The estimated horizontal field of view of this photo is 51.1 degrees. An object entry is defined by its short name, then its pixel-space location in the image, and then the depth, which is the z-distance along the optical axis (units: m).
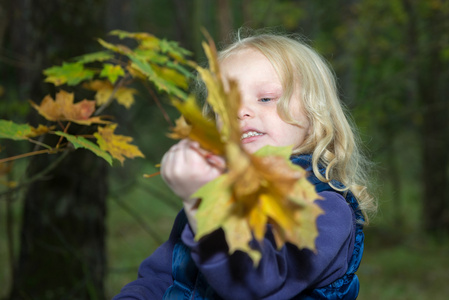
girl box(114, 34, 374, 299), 0.99
